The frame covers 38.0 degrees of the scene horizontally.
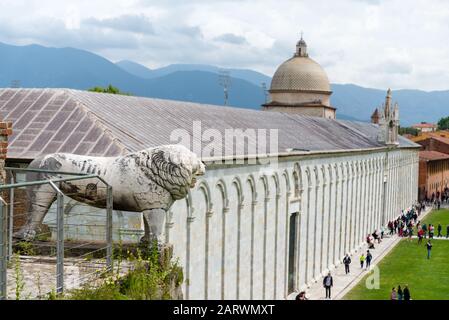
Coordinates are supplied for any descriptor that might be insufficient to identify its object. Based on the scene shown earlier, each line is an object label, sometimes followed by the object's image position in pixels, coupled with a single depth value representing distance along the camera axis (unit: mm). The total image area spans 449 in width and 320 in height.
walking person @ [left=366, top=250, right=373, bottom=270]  43297
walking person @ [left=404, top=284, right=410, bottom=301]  32312
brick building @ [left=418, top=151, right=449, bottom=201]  94625
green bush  8945
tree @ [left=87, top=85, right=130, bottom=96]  73312
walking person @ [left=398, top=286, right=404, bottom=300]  33156
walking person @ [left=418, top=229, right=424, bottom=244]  54100
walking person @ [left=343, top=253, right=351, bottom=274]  42000
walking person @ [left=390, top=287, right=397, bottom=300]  32659
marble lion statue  11562
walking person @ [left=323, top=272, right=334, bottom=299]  34875
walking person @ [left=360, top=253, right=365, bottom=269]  43925
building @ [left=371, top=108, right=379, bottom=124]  99175
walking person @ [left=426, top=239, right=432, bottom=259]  47162
